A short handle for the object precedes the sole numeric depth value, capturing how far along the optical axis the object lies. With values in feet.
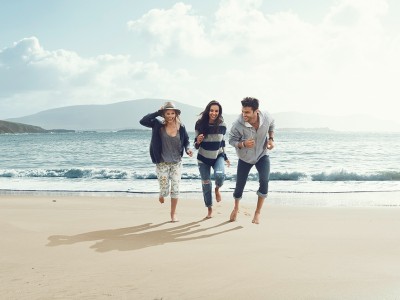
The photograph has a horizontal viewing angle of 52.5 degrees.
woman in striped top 20.65
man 18.95
